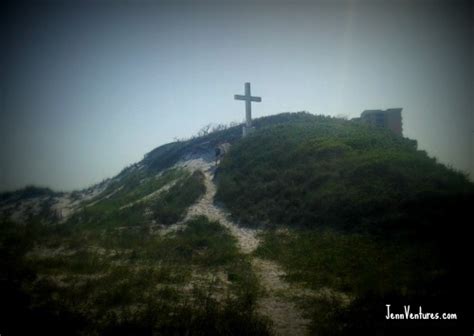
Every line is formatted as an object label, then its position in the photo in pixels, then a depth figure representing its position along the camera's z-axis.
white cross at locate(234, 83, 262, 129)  31.73
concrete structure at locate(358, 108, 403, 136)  33.09
